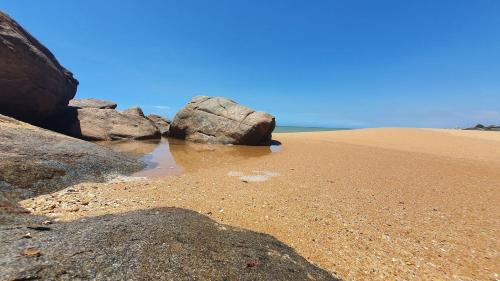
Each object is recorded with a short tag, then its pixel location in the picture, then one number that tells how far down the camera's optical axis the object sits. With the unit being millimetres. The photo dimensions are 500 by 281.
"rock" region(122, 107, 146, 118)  23222
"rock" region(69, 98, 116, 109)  21775
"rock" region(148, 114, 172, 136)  23628
